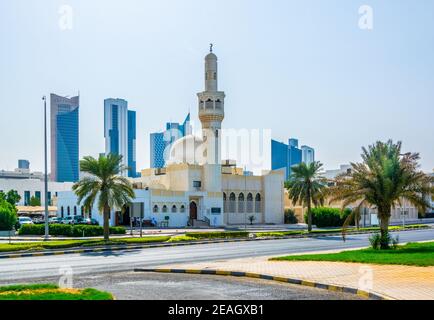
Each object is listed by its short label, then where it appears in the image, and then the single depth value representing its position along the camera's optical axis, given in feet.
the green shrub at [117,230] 158.61
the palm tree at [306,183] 179.22
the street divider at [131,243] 100.42
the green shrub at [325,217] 231.30
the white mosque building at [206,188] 216.13
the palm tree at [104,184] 128.36
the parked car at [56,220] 203.41
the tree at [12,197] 244.03
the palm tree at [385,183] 90.17
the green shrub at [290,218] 265.13
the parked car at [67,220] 194.75
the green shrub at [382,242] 88.17
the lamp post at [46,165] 128.26
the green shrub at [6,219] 163.63
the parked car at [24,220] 211.47
